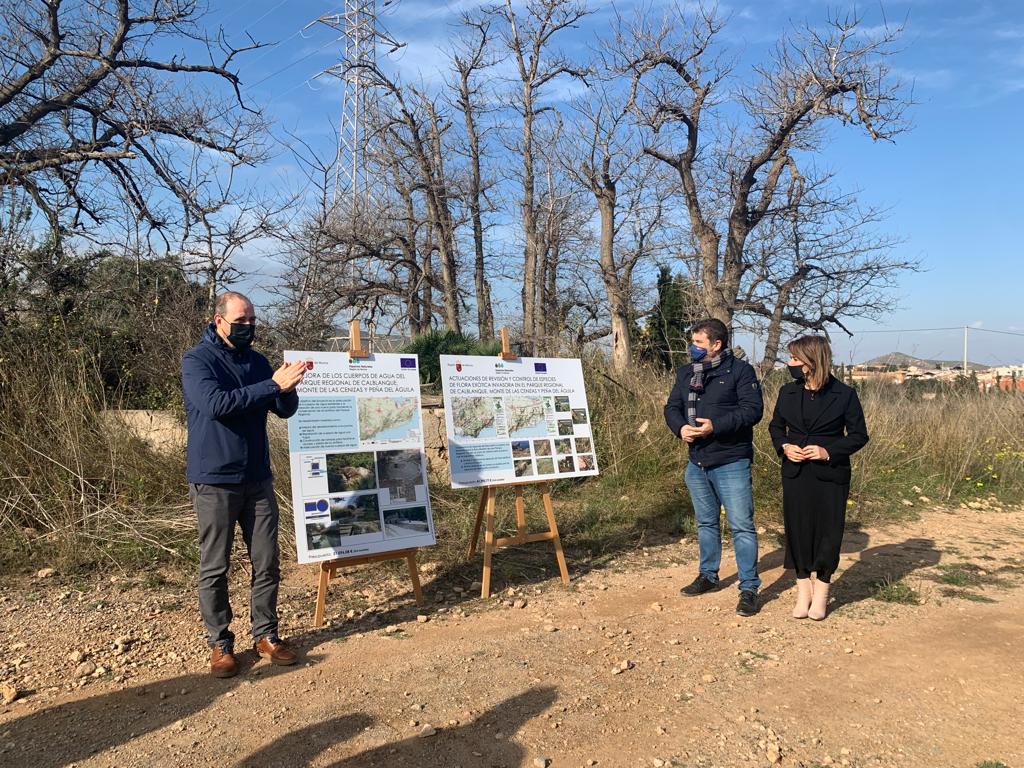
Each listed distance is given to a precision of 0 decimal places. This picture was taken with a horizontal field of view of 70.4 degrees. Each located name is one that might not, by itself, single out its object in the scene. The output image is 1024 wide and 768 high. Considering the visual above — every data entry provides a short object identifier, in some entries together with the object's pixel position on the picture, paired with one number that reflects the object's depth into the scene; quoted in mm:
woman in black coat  4250
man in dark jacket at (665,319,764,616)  4479
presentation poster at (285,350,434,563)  4281
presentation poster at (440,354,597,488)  4863
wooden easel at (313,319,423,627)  4254
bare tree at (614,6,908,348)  13914
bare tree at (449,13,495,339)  19859
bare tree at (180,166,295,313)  8234
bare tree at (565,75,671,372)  15452
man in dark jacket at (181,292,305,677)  3502
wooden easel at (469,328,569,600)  4785
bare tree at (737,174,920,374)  16297
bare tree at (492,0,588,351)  17969
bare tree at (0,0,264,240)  7762
